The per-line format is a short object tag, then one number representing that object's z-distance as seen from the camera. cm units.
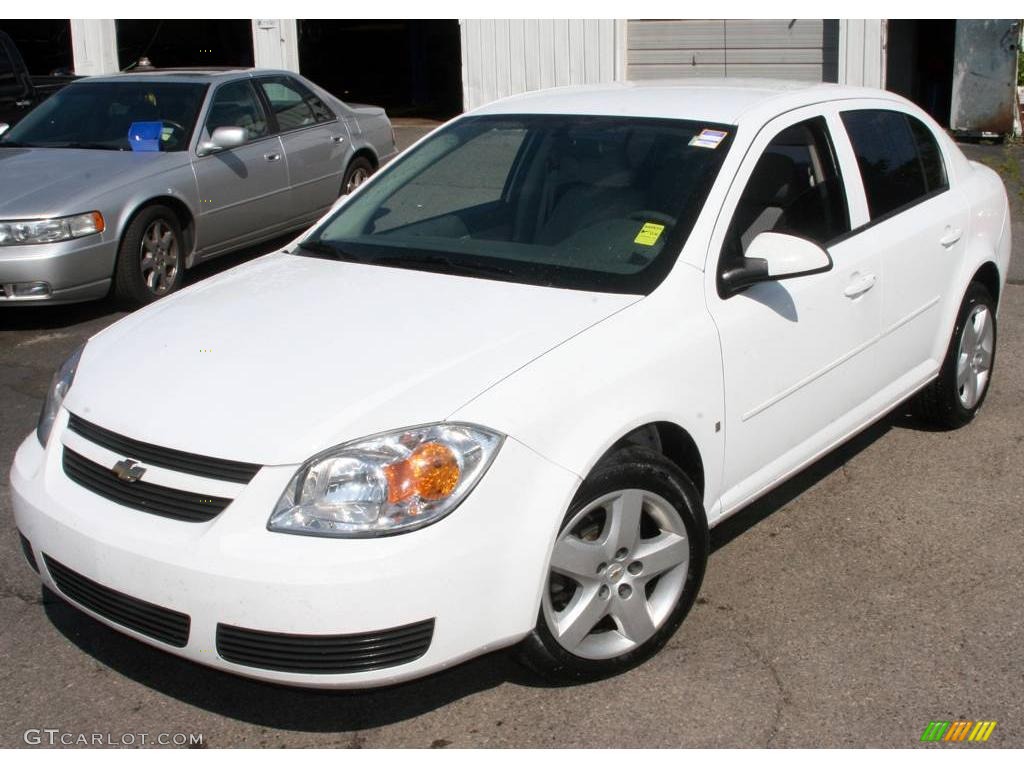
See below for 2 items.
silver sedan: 750
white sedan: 310
